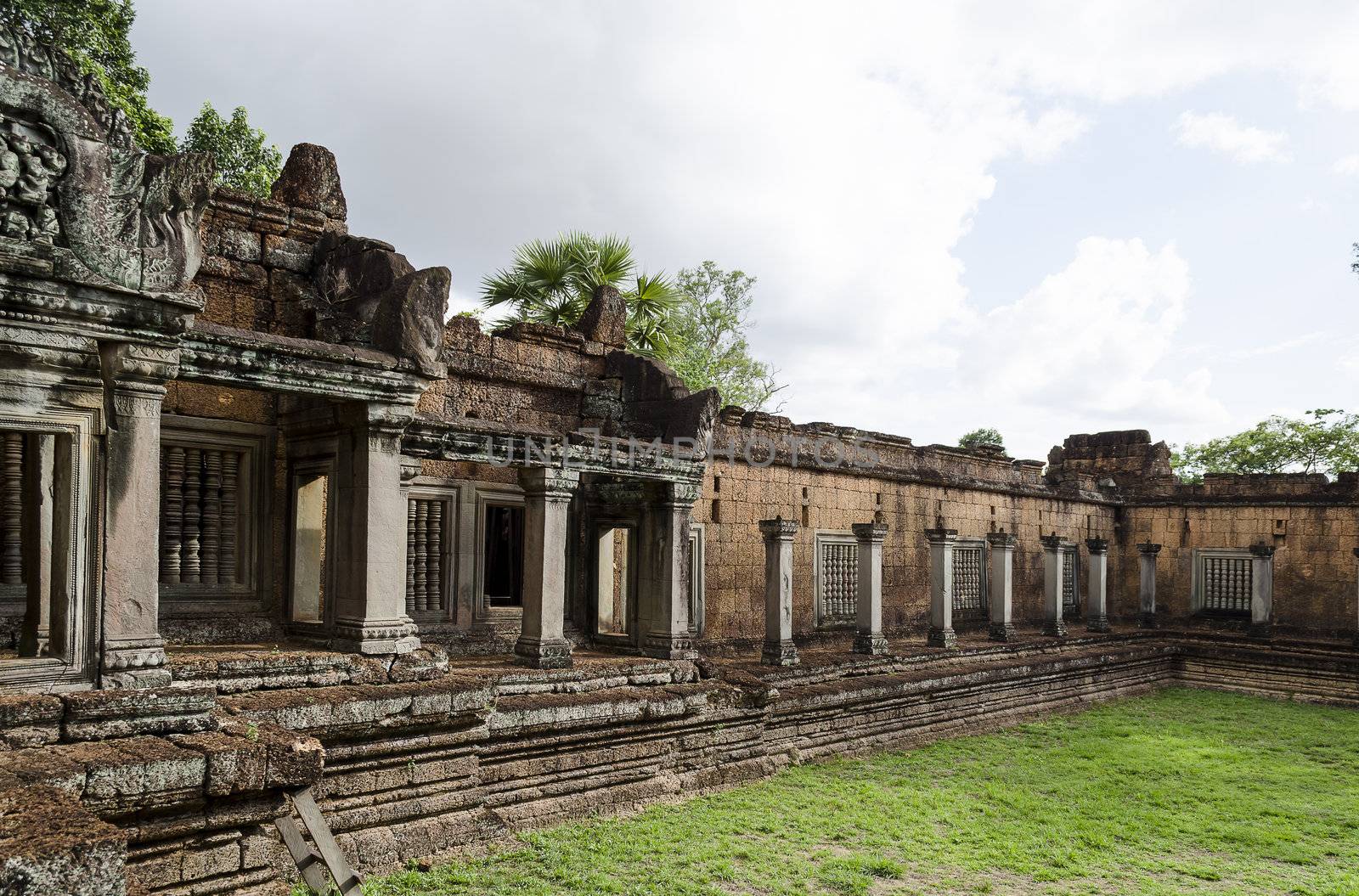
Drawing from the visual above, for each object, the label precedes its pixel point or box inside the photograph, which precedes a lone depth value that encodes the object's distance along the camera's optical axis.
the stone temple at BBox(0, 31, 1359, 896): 5.17
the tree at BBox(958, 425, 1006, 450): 61.09
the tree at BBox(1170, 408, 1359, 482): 34.50
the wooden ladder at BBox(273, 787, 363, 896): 5.16
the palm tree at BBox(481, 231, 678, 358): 16.41
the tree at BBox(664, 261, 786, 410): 27.46
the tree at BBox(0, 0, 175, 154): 15.49
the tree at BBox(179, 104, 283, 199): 18.08
